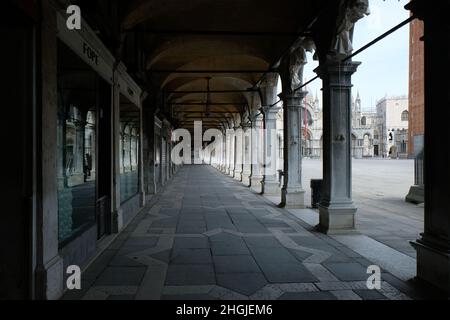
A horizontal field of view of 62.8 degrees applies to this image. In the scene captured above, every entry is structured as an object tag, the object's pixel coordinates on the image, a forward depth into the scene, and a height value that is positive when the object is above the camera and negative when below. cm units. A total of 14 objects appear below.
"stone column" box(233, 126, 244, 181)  2277 +14
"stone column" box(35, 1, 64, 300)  366 -25
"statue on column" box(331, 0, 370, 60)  648 +245
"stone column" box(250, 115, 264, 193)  1728 +18
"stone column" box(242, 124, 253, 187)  2045 +13
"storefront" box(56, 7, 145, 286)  459 +19
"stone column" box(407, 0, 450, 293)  411 +8
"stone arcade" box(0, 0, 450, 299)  357 -12
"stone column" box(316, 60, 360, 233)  736 +27
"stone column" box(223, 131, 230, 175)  2851 -9
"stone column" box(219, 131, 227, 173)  3189 -1
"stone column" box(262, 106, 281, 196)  1403 -9
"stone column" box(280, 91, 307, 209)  1060 +14
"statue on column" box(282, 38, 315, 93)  976 +255
